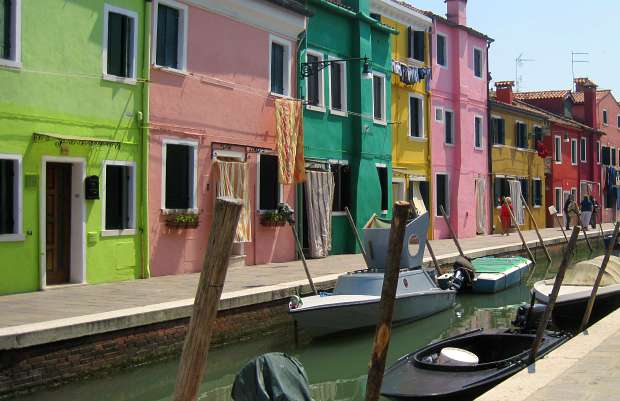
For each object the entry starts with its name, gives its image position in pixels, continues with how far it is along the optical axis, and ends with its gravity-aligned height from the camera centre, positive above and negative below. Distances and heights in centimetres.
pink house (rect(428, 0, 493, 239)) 2780 +360
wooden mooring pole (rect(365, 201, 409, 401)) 538 -59
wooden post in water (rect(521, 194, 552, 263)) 2536 -94
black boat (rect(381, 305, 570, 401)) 788 -164
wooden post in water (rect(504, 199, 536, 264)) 2397 -101
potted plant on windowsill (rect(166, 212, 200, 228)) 1477 -1
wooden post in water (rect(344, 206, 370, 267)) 1442 -60
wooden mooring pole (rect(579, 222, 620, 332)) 1110 -105
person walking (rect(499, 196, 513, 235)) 3167 +9
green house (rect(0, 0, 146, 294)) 1183 +127
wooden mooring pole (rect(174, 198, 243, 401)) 414 -43
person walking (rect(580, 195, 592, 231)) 3606 +49
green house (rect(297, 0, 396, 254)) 1964 +301
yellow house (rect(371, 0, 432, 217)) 2475 +399
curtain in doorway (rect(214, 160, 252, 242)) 1602 +74
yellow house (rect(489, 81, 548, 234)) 3247 +295
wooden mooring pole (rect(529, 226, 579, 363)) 873 -91
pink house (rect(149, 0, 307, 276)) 1473 +211
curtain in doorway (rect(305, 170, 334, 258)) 1914 +25
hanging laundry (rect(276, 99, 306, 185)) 1772 +185
